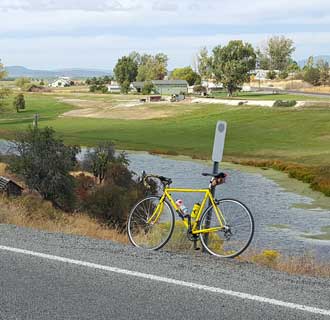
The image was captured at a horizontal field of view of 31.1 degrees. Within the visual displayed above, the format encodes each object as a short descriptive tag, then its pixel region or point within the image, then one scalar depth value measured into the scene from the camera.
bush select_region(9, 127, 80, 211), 29.69
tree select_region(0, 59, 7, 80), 81.44
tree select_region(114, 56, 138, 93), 191.56
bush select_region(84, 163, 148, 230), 26.66
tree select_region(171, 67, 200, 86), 185.50
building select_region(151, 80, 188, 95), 168.26
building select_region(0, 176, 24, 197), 26.05
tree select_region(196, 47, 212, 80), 172.73
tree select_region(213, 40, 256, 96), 127.75
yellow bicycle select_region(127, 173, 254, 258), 7.93
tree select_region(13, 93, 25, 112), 123.19
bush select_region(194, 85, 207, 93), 158.38
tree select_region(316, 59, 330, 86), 146.75
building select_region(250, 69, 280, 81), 187.62
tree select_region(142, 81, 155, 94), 164.64
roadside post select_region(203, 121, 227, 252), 8.66
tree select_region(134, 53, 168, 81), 192.12
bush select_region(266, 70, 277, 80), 179.88
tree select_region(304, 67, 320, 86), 150.12
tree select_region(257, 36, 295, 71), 198.10
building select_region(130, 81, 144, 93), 178.50
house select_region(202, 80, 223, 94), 161.88
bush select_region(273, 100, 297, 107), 97.69
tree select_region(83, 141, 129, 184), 42.53
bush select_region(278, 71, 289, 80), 178.35
